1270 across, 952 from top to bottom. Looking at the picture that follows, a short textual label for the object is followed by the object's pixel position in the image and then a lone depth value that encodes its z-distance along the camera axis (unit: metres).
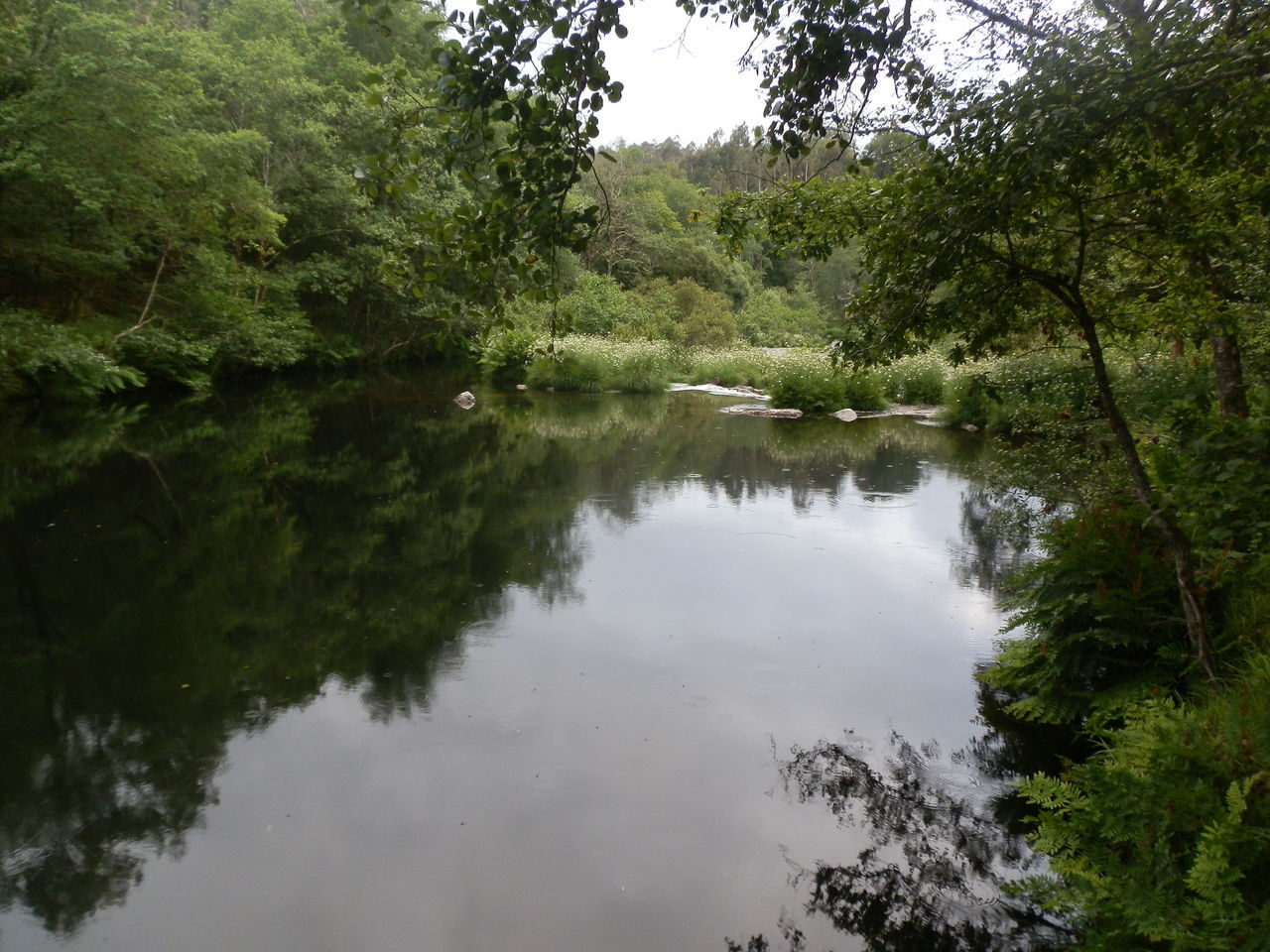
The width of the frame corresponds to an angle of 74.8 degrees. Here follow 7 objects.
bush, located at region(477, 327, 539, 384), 26.86
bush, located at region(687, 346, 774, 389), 28.16
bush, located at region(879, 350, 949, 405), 23.17
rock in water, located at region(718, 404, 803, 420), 20.83
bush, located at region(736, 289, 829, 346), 40.16
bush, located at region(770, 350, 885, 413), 21.52
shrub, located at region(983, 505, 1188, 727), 4.53
